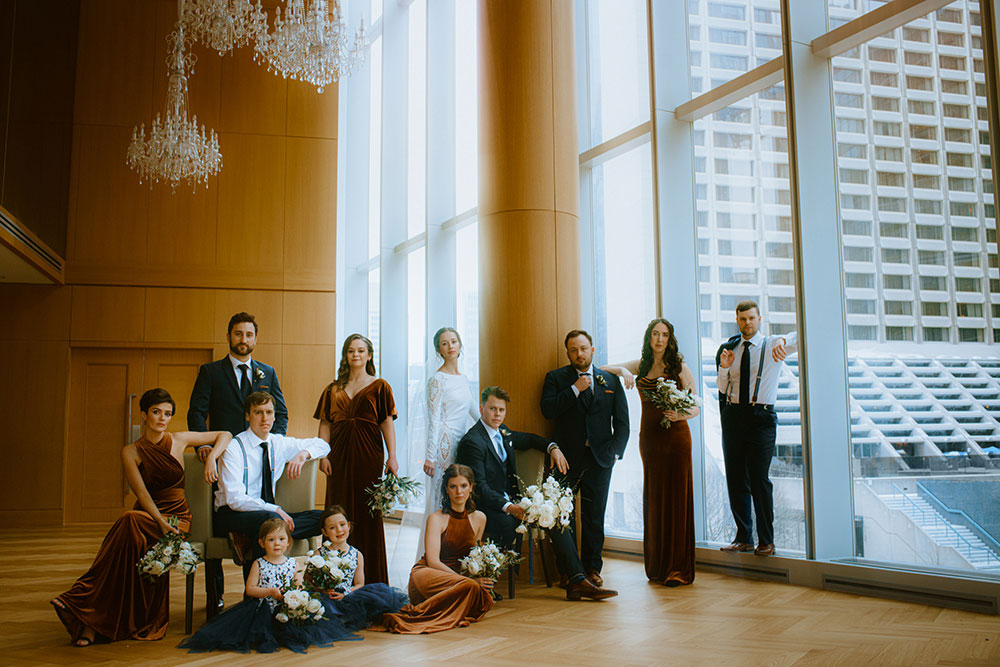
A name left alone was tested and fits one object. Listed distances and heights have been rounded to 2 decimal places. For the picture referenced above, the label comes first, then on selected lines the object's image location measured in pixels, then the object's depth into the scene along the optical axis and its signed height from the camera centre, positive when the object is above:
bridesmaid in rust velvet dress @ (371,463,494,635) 4.25 -0.92
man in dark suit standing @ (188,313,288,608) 5.09 +0.20
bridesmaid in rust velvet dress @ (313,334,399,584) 5.08 -0.17
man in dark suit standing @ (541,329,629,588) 5.54 -0.08
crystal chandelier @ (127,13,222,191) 8.73 +3.11
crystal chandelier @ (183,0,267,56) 6.84 +3.53
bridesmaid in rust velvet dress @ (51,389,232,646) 4.09 -0.69
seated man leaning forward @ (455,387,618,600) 4.95 -0.45
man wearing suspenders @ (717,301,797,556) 5.45 -0.05
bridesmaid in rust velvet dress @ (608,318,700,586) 5.35 -0.43
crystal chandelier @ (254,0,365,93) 6.91 +3.34
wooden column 6.01 +1.71
